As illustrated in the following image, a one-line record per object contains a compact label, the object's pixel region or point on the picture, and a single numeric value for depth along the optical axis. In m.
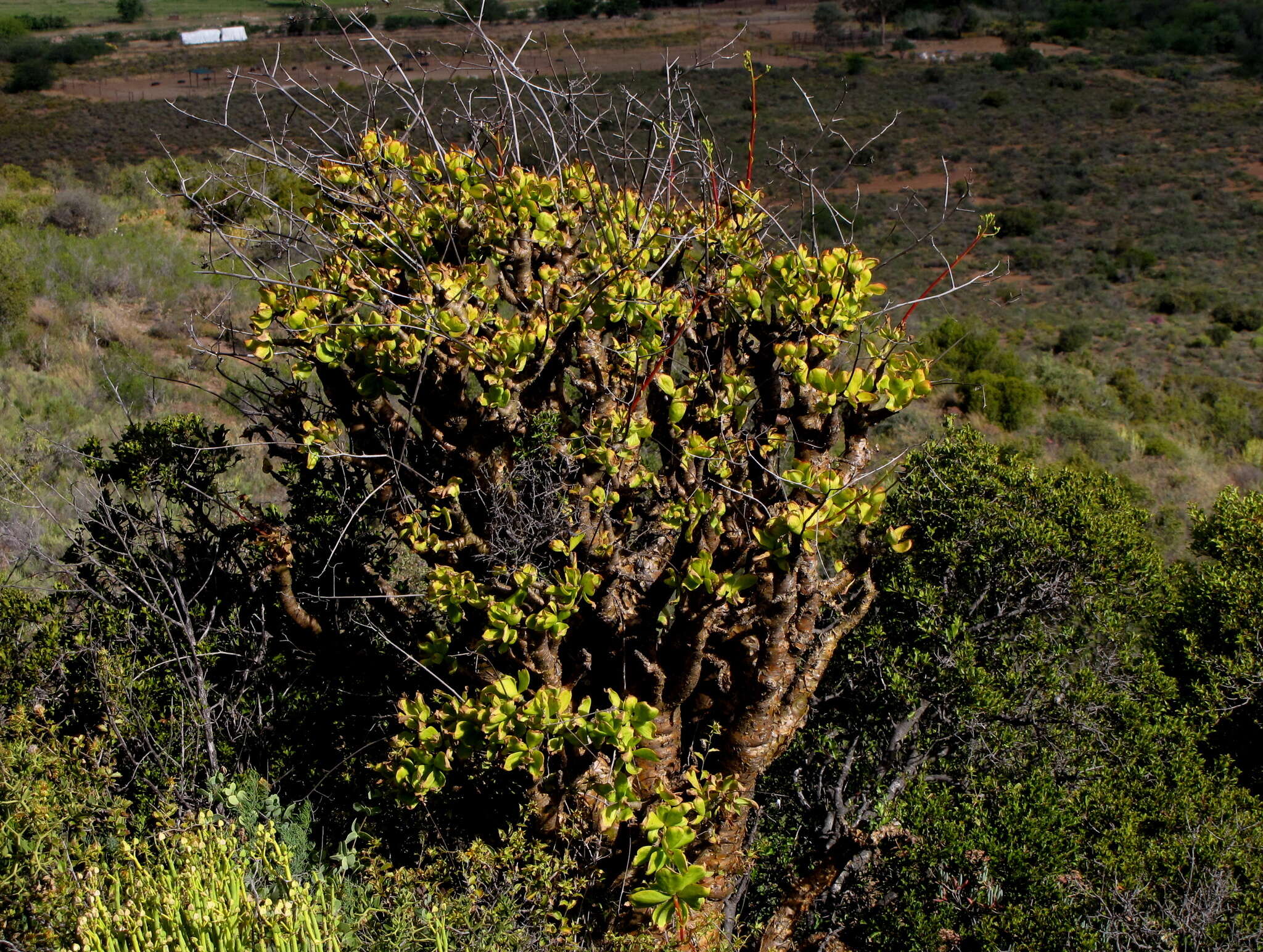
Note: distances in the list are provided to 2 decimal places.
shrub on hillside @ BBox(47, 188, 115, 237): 18.12
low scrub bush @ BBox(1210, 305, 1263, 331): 24.09
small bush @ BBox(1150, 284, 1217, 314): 25.62
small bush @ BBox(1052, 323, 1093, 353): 22.22
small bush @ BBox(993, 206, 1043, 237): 32.94
